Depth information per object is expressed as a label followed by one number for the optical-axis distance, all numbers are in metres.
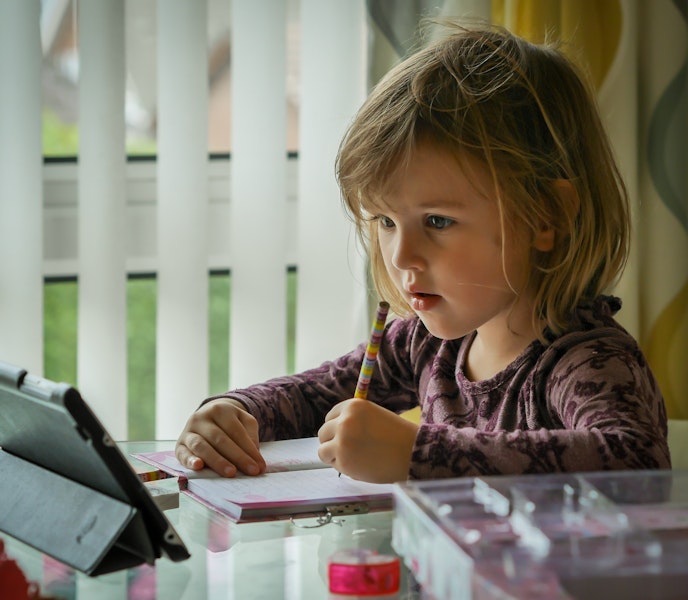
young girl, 1.93
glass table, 1.60
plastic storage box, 1.41
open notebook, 1.78
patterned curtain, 2.72
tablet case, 1.60
